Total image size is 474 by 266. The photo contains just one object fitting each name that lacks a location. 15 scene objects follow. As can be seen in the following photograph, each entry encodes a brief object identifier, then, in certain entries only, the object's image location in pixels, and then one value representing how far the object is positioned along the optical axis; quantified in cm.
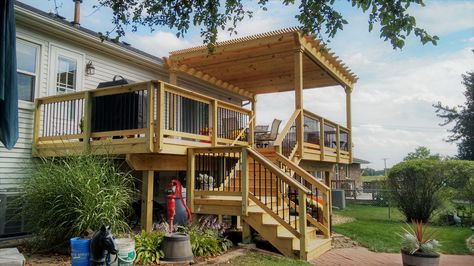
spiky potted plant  566
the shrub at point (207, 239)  585
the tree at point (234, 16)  443
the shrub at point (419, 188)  1188
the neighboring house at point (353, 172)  3429
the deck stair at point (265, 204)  605
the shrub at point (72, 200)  520
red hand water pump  614
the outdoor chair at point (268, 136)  1231
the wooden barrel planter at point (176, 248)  529
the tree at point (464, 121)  3397
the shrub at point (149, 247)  521
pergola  874
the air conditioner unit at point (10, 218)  664
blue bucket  438
